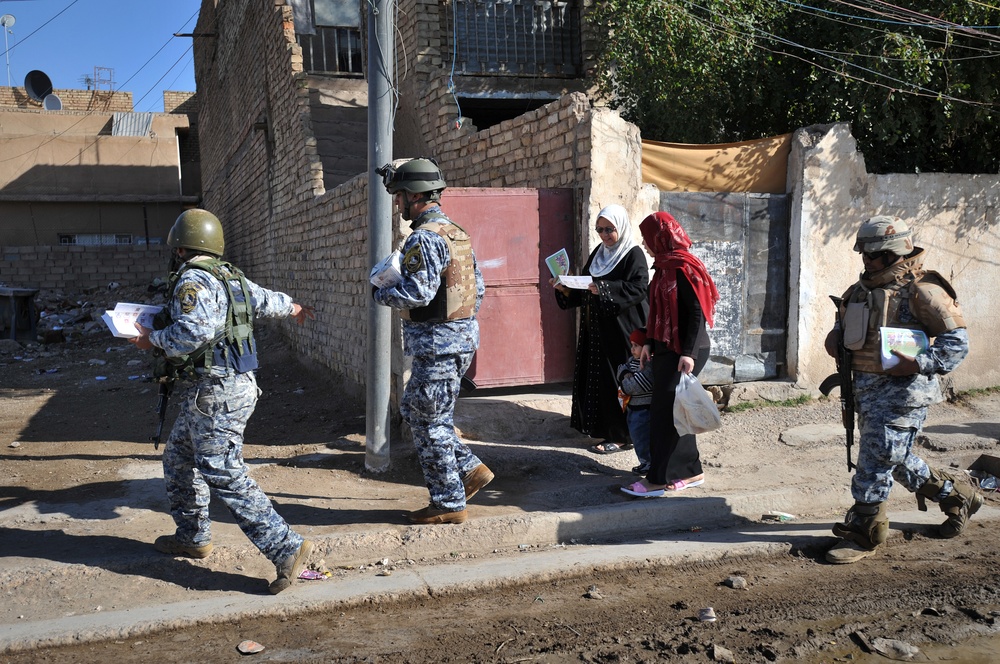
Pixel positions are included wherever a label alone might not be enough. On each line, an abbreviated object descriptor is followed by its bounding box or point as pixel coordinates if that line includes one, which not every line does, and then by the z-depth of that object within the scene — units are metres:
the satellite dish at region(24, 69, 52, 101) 25.37
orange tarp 6.75
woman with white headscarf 5.35
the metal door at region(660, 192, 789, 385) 6.89
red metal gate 6.17
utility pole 5.21
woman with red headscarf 4.55
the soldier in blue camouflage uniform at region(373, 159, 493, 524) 4.16
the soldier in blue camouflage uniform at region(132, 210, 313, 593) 3.44
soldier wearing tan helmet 3.81
